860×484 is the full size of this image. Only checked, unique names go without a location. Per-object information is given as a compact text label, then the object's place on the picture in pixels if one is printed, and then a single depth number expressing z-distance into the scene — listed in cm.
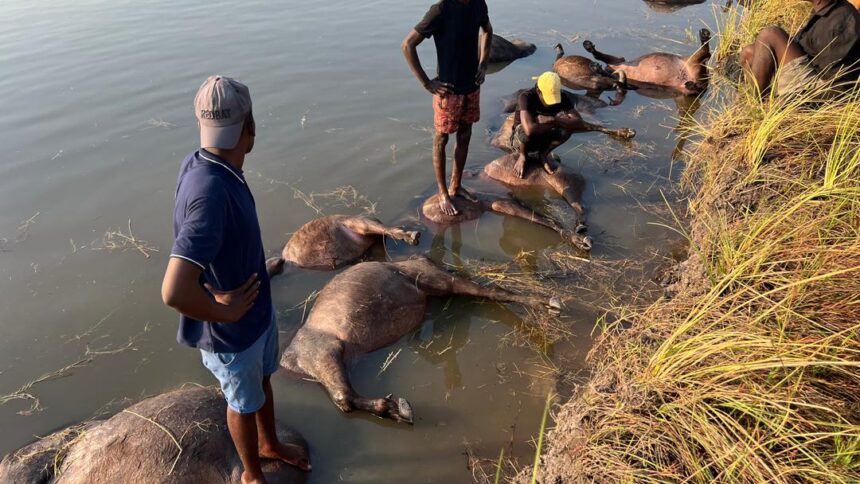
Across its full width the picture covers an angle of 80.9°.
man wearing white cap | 182
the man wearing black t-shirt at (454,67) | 470
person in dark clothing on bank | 466
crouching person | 546
